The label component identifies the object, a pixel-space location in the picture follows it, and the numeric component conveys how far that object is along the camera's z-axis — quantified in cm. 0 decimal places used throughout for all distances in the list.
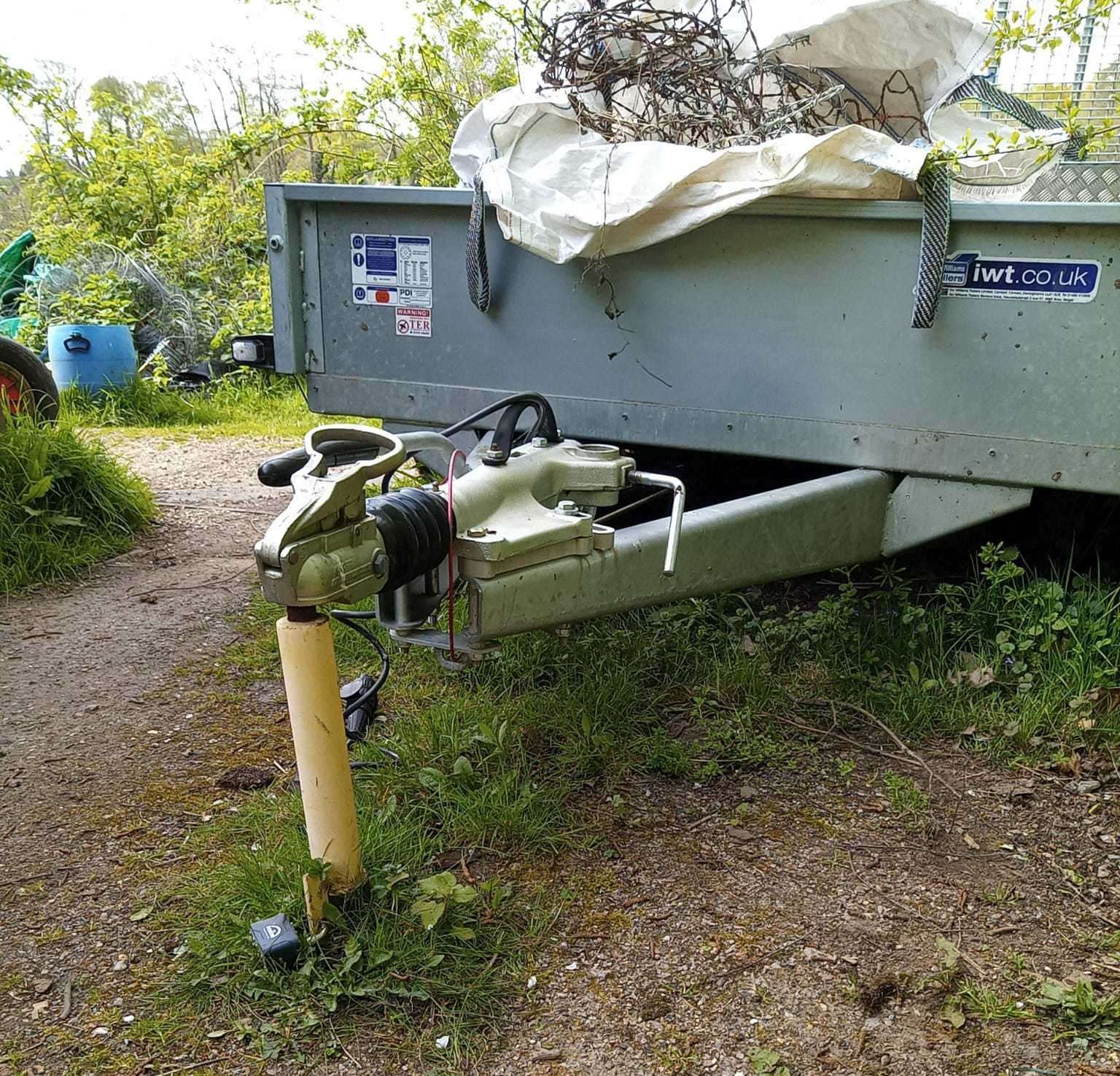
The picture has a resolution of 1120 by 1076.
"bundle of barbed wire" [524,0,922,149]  278
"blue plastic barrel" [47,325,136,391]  671
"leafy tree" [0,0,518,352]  655
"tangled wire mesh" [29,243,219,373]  793
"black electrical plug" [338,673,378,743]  246
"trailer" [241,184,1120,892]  177
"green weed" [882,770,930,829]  233
